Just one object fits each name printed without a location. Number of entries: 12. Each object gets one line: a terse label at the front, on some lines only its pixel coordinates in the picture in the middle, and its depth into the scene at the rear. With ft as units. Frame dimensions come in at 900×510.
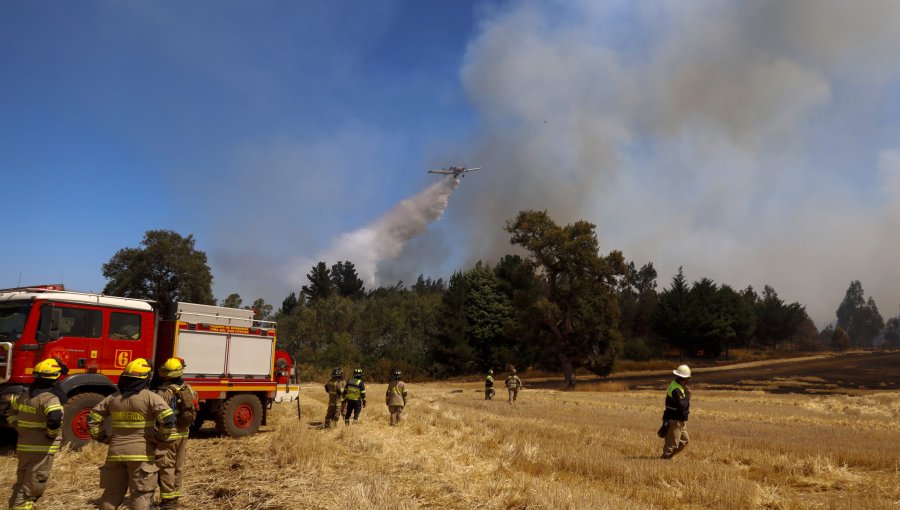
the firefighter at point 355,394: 54.95
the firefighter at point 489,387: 96.93
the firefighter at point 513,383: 89.04
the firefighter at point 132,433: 21.74
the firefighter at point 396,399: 56.29
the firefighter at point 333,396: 54.63
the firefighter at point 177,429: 25.41
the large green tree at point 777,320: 318.04
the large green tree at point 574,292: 151.12
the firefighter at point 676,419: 37.19
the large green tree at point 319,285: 344.69
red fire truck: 38.37
